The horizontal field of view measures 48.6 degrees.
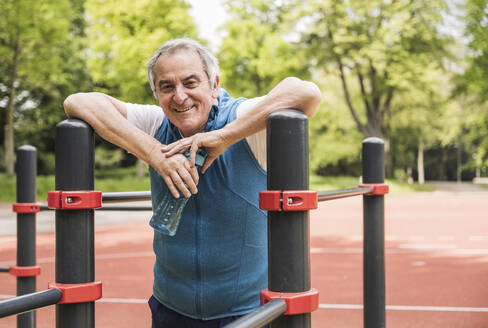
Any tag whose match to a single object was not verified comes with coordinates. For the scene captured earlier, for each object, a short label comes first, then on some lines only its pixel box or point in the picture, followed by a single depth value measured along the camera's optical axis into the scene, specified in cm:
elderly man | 165
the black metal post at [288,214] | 121
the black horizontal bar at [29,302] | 103
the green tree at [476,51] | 2081
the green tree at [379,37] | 2244
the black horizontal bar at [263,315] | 105
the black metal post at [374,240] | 259
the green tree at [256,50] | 2348
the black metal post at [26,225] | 301
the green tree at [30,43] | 1680
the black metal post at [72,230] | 124
